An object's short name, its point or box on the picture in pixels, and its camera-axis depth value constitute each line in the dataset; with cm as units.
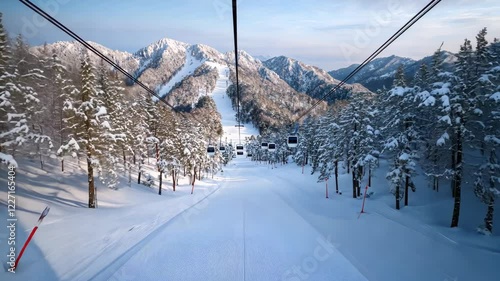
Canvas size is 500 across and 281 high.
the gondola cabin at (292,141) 3494
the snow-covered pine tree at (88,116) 2083
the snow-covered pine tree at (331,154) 3353
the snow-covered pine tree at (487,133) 1778
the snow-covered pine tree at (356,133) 2877
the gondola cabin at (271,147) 5142
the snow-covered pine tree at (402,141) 2344
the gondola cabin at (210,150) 4573
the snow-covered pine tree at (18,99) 1686
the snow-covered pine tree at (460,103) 1764
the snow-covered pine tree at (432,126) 1762
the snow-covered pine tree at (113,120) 2538
